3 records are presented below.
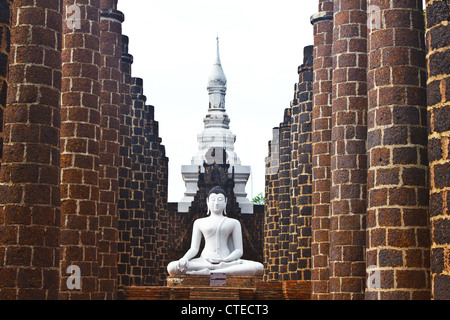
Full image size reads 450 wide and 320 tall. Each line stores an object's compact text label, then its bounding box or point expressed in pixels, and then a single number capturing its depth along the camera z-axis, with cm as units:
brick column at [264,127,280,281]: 2520
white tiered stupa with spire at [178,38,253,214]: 3862
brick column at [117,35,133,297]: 1845
